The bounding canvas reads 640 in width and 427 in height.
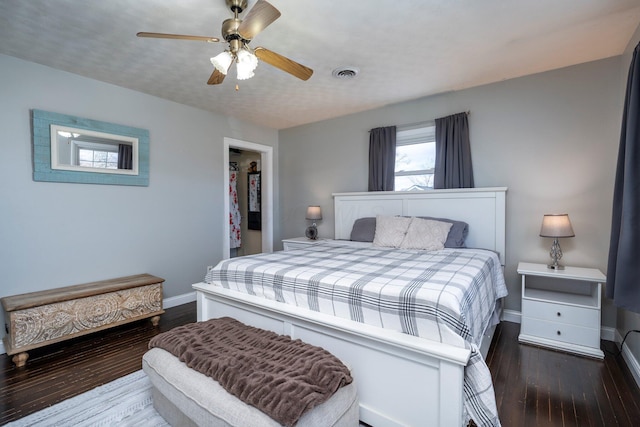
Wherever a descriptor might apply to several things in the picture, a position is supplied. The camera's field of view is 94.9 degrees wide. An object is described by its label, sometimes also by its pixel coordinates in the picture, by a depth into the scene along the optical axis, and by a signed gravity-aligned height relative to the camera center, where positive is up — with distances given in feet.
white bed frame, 4.31 -2.61
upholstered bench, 3.77 -2.79
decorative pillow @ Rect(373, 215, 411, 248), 10.10 -0.91
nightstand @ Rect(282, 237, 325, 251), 12.97 -1.73
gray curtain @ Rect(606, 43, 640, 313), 5.57 -0.21
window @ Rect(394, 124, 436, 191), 11.79 +1.95
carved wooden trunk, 7.38 -3.04
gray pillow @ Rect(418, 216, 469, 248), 9.74 -0.99
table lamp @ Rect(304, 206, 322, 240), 13.92 -0.59
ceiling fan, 5.21 +3.18
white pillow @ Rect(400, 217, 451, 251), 9.43 -0.98
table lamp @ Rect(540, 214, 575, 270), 8.23 -0.65
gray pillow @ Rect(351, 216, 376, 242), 11.51 -1.00
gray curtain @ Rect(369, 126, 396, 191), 12.34 +2.01
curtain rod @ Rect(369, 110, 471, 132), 11.61 +3.30
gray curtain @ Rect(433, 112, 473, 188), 10.56 +1.91
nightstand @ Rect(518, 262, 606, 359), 7.61 -2.90
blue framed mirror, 8.59 +1.71
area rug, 5.35 -3.99
